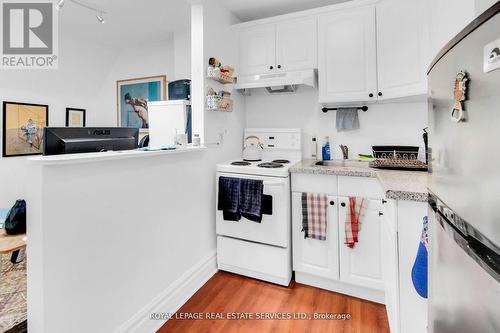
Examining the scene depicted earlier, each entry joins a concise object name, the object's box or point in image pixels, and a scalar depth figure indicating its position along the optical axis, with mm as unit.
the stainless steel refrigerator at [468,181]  434
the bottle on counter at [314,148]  2641
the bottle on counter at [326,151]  2572
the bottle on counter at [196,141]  2145
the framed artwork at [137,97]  3461
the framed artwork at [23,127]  2787
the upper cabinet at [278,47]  2367
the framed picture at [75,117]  3362
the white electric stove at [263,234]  2094
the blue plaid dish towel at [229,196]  2189
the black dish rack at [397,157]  1827
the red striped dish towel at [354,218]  1896
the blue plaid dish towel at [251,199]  2092
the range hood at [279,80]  2285
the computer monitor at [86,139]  1408
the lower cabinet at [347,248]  1508
